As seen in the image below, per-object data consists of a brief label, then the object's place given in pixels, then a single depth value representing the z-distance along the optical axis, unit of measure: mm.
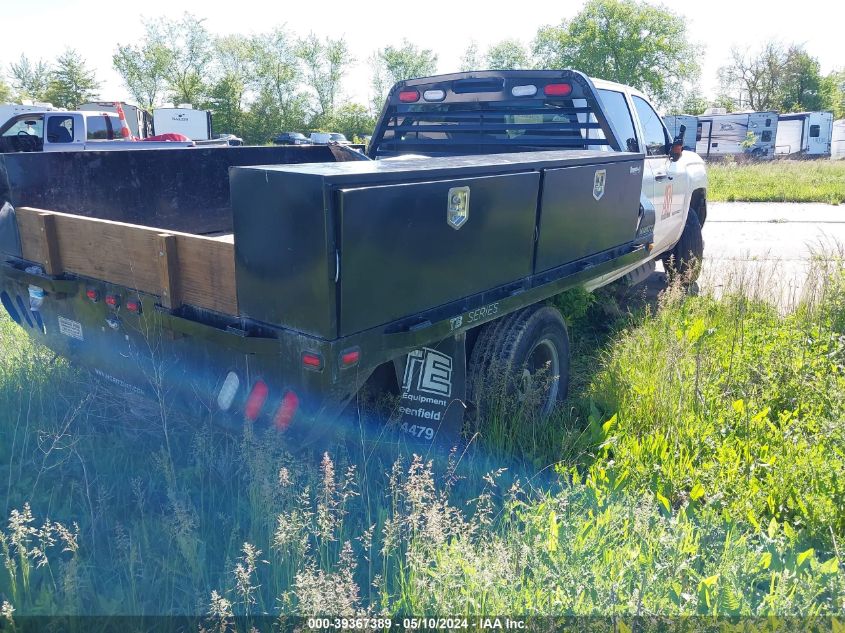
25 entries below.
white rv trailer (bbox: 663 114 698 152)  40550
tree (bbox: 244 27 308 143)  61531
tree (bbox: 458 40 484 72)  69438
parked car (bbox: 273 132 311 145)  31866
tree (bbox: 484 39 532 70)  67938
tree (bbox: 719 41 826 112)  63000
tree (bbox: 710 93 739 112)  67062
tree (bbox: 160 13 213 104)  63219
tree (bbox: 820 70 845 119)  64750
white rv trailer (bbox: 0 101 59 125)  22938
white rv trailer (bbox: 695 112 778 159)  39531
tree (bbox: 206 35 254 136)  58719
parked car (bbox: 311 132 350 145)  36125
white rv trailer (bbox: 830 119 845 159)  43312
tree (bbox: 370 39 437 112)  66062
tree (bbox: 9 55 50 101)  59625
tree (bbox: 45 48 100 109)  53875
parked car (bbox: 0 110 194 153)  16062
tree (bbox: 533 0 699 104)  61531
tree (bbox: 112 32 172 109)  63188
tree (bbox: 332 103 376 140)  61375
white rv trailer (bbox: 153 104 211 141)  31125
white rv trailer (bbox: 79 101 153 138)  27469
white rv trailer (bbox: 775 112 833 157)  41125
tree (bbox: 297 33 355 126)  66250
